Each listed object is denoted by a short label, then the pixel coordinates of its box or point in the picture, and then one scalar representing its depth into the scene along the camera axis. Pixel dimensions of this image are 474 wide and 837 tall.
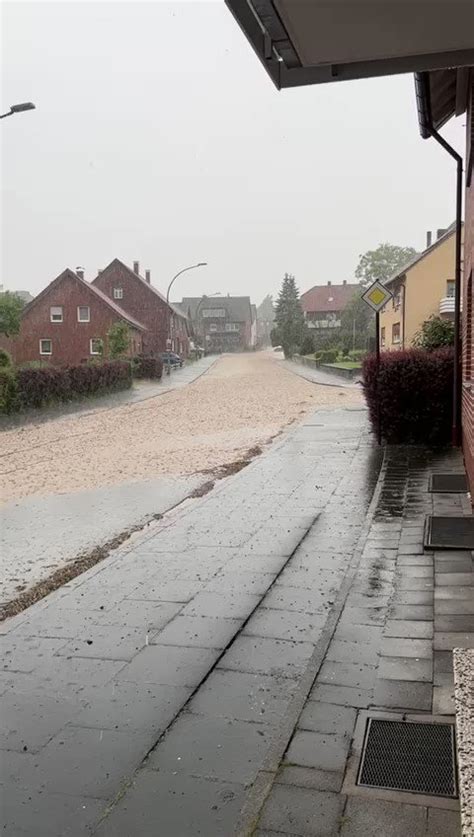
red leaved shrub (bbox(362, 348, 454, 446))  11.46
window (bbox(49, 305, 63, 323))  50.88
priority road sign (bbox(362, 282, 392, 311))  12.07
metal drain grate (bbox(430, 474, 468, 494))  7.86
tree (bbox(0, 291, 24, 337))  37.94
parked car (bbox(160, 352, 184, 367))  56.52
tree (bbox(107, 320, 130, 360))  37.47
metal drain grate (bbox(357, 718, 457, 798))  2.49
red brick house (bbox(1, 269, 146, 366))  50.59
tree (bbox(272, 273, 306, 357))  76.50
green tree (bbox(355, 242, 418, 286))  75.59
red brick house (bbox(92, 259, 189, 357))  68.94
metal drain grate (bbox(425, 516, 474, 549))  5.51
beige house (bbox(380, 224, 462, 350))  36.72
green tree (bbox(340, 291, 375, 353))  62.53
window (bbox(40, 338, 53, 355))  51.63
